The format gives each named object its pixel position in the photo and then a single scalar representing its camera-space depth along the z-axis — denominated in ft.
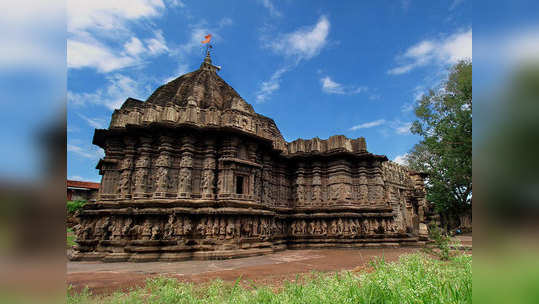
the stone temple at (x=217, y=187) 33.40
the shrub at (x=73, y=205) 79.26
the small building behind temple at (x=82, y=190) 97.55
